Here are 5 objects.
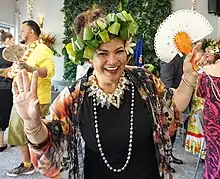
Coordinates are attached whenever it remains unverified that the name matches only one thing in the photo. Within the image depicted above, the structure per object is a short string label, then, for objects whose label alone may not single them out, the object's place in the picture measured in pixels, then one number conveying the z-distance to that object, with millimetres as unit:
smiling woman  1303
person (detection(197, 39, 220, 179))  1577
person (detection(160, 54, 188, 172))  3648
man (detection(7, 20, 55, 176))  3049
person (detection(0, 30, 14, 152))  4250
